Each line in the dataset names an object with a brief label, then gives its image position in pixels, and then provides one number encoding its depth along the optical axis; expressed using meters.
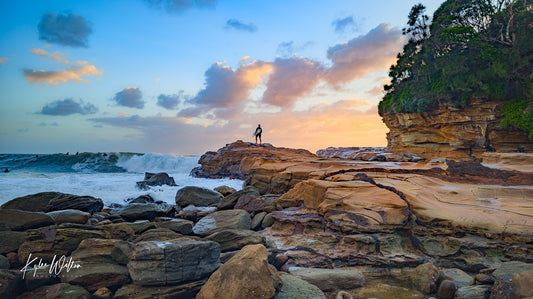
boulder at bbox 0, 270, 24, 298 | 2.96
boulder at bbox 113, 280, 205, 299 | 2.98
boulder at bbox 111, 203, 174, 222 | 6.24
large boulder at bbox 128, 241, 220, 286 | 3.09
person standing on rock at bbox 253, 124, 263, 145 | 20.58
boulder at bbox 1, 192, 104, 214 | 6.17
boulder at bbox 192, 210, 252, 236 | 5.25
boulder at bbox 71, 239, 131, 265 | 3.47
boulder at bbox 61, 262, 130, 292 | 3.14
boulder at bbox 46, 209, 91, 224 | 5.21
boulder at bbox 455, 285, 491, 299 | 3.07
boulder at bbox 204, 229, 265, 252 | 4.20
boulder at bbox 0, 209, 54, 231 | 4.31
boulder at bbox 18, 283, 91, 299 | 2.95
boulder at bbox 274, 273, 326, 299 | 2.93
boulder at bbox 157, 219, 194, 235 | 5.06
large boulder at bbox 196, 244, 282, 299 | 2.66
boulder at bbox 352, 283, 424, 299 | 3.27
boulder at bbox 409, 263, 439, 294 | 3.36
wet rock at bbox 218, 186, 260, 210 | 7.02
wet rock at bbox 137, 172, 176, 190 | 13.91
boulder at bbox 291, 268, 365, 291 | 3.36
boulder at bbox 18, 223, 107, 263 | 3.76
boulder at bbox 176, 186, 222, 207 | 8.19
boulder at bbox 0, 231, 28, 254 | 3.83
